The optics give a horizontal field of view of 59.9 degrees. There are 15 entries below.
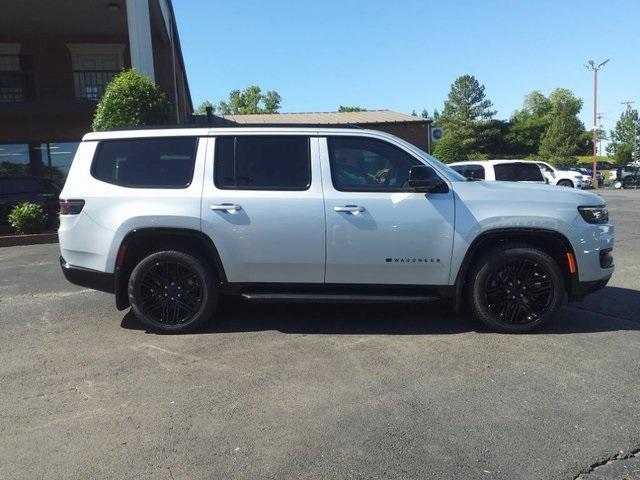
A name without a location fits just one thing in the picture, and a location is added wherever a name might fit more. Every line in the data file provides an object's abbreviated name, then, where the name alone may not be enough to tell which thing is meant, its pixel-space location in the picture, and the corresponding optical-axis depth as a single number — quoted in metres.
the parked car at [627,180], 38.55
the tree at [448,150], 37.91
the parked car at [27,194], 14.66
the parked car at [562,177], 27.12
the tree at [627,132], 63.28
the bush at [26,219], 12.53
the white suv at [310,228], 5.01
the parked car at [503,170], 16.70
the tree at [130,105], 12.08
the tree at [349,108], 71.53
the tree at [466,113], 76.62
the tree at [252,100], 94.62
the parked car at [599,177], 41.85
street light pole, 41.73
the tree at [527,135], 75.12
